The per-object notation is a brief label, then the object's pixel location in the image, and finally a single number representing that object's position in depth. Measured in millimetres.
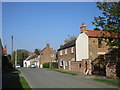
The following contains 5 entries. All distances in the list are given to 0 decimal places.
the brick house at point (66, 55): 39562
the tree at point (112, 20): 18219
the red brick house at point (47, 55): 65875
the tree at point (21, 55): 103519
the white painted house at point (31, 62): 71200
